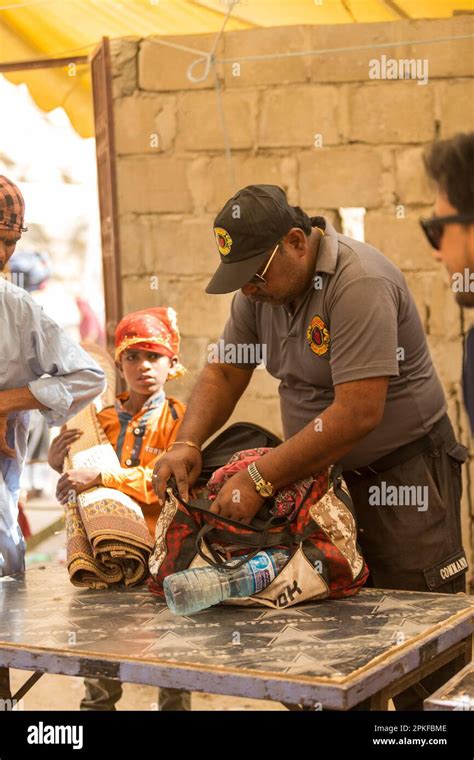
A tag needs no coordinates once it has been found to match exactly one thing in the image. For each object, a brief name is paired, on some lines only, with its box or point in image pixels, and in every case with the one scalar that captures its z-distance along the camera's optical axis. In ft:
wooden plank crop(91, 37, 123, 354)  18.37
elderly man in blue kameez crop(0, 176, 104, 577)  11.09
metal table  7.84
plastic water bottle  9.30
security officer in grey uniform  9.53
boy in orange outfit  11.81
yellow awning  18.08
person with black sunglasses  7.36
